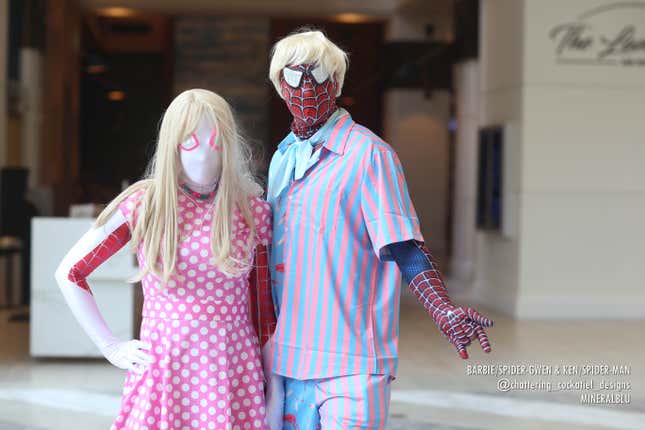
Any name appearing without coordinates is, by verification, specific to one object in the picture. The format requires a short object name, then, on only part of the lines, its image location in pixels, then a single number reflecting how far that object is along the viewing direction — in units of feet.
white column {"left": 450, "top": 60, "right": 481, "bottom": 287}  72.54
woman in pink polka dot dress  12.33
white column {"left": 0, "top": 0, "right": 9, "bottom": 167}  61.00
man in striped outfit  12.70
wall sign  54.03
